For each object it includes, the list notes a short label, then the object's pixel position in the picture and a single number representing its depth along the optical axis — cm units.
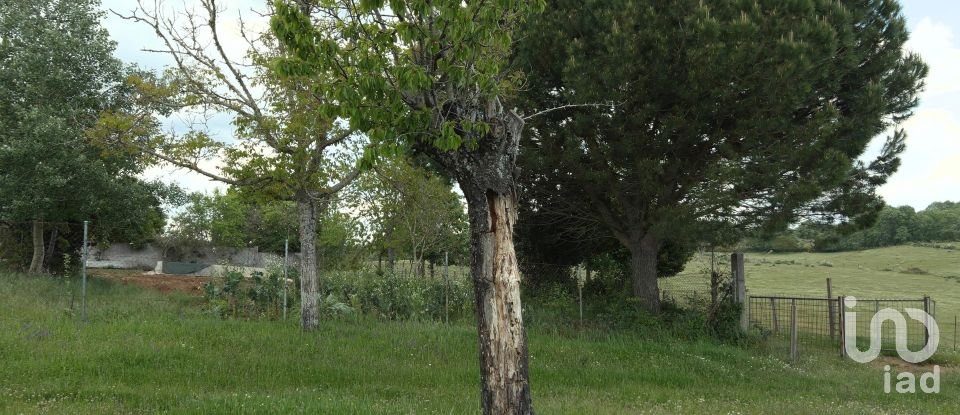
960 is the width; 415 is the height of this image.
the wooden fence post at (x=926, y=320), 1349
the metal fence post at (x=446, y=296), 1329
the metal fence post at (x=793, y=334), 1141
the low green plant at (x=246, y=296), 1330
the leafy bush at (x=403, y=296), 1367
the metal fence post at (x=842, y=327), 1263
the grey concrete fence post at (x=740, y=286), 1346
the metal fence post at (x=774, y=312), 1407
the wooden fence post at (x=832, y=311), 1443
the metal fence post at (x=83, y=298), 1065
